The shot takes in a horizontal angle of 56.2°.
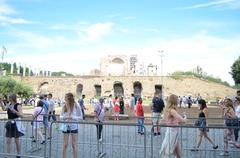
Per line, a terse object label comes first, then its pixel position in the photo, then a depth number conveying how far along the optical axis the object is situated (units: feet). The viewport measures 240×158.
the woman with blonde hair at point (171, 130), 16.54
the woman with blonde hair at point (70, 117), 18.40
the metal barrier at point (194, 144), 21.25
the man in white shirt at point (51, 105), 33.94
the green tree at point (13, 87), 119.27
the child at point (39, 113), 25.07
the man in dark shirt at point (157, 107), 33.37
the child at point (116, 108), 51.55
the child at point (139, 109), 35.84
